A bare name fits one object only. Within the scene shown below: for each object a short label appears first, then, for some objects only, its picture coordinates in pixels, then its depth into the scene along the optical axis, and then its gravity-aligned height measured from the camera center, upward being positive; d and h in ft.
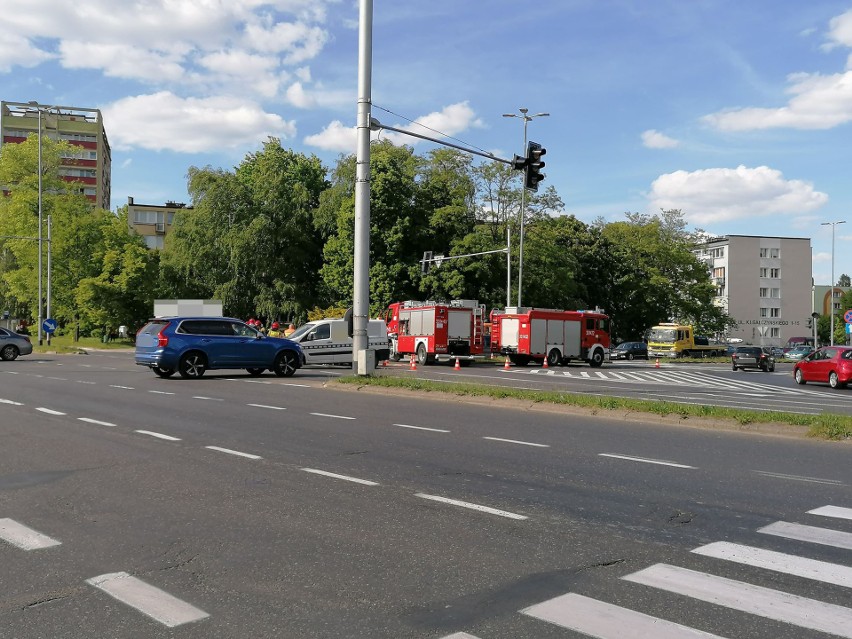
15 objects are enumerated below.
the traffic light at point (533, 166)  68.23 +13.03
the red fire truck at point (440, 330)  126.21 -1.88
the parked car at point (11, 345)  117.19 -4.79
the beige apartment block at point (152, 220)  366.22 +43.24
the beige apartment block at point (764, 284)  371.56 +18.04
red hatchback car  88.74 -4.88
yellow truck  191.31 -4.70
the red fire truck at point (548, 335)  132.67 -2.66
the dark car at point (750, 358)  138.21 -6.02
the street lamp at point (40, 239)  155.18 +14.91
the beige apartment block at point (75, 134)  344.90 +78.15
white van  102.47 -3.12
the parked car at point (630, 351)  201.77 -7.49
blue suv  72.95 -2.96
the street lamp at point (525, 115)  146.82 +36.98
